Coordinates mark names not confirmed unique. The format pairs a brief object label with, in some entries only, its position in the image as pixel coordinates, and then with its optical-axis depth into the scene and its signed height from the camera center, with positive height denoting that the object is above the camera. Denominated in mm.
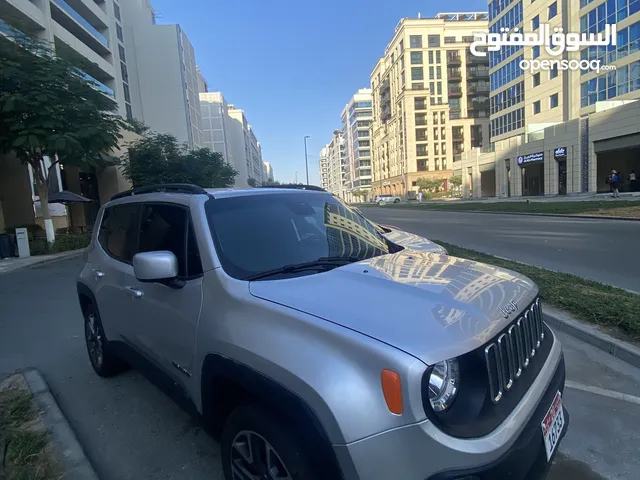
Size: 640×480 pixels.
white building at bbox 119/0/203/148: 58188 +21759
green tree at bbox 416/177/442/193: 73825 +2077
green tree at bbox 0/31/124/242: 12972 +3923
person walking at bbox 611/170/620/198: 23859 +13
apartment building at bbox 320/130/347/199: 157000 +16846
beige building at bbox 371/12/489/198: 76250 +20251
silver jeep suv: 1484 -669
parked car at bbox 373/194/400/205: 63703 -257
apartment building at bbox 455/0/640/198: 31953 +8216
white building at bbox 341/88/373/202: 121375 +18765
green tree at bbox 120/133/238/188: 22516 +3002
